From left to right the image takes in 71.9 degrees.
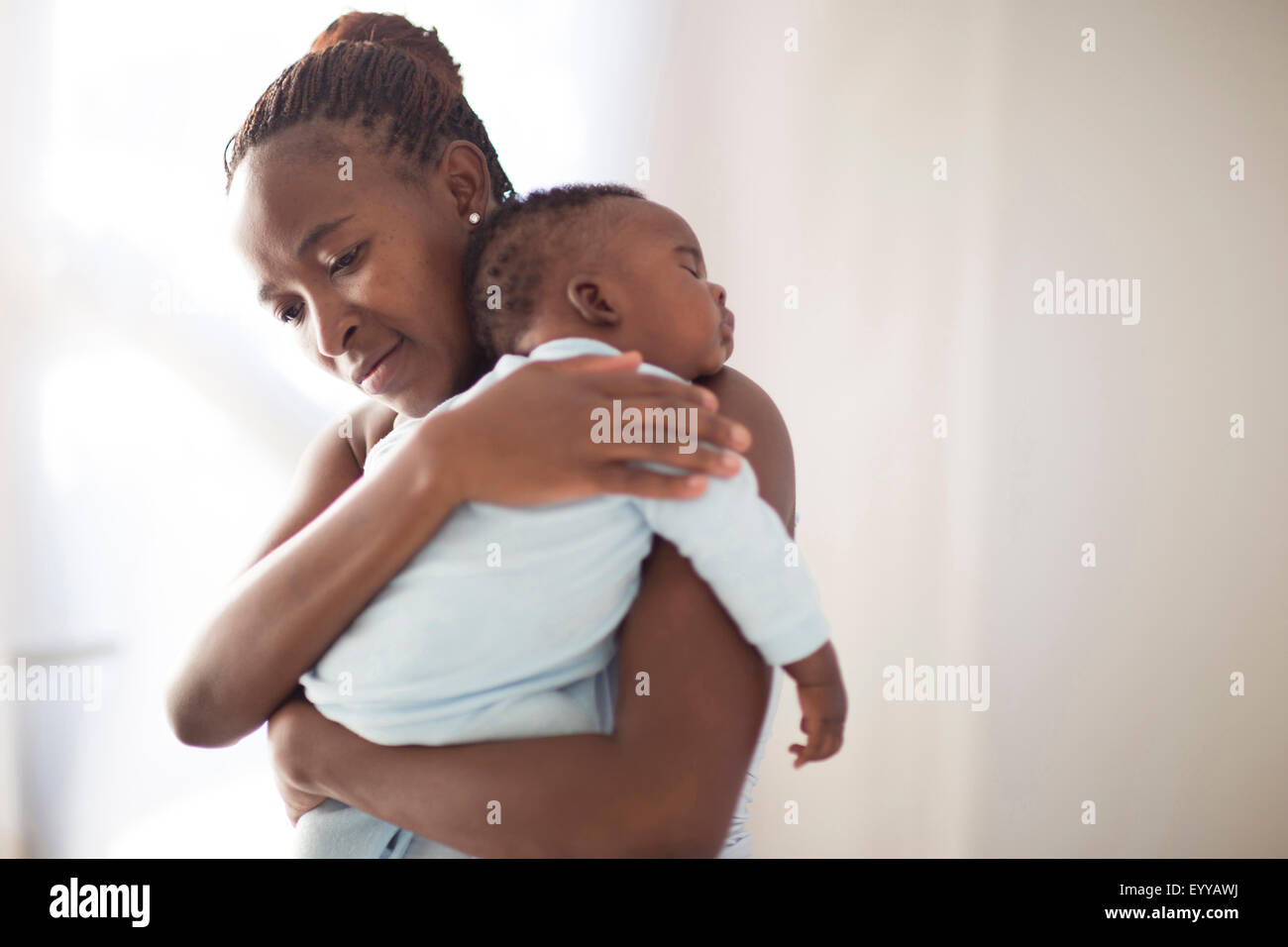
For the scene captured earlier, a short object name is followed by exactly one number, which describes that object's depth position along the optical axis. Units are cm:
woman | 59
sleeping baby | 61
